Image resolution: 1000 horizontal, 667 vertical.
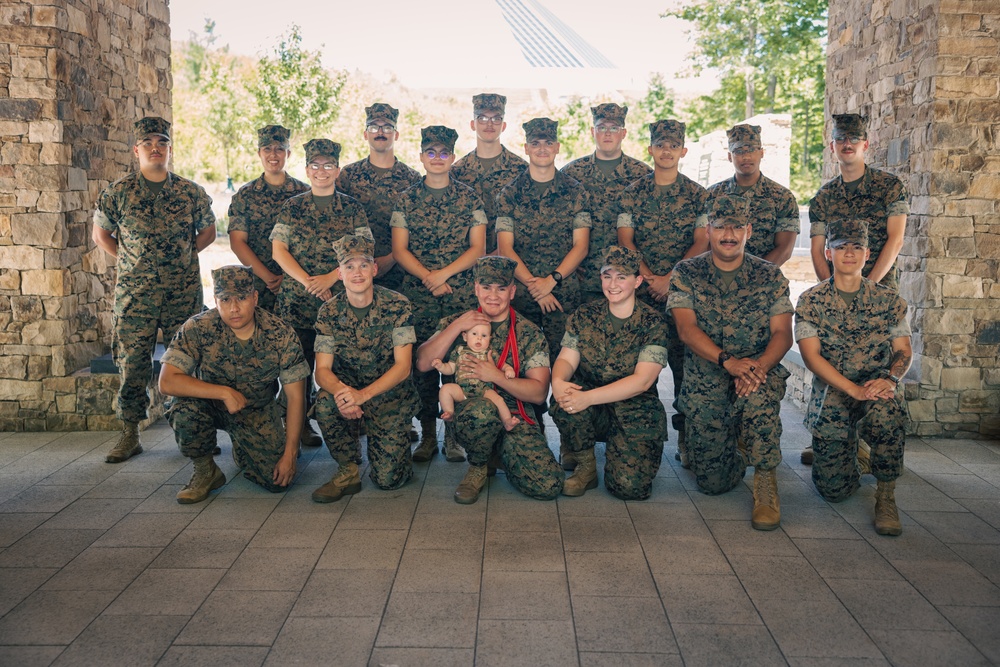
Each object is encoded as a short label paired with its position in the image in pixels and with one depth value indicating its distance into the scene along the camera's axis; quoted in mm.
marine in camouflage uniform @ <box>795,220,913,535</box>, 4242
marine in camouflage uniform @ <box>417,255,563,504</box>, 4379
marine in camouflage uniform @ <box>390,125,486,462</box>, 5078
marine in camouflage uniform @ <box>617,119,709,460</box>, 5113
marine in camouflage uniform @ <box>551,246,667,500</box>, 4383
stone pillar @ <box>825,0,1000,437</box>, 5344
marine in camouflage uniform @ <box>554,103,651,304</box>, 5297
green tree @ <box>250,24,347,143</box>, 22500
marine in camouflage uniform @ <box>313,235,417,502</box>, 4434
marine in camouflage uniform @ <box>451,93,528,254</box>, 5430
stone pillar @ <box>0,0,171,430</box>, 5383
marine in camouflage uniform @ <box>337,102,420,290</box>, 5512
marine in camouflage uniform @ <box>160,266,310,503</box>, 4281
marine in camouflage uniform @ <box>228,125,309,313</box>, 5309
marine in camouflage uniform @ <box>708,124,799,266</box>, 5137
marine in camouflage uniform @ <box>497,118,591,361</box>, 5098
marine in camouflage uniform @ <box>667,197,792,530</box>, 4289
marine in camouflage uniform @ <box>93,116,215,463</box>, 5125
